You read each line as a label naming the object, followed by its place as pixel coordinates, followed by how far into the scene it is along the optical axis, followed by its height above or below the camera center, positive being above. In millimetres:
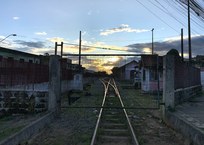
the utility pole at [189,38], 17906 +4908
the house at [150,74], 16003 +522
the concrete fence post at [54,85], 6781 -328
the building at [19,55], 17281 +2842
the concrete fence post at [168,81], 6793 -79
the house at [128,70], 44959 +2615
